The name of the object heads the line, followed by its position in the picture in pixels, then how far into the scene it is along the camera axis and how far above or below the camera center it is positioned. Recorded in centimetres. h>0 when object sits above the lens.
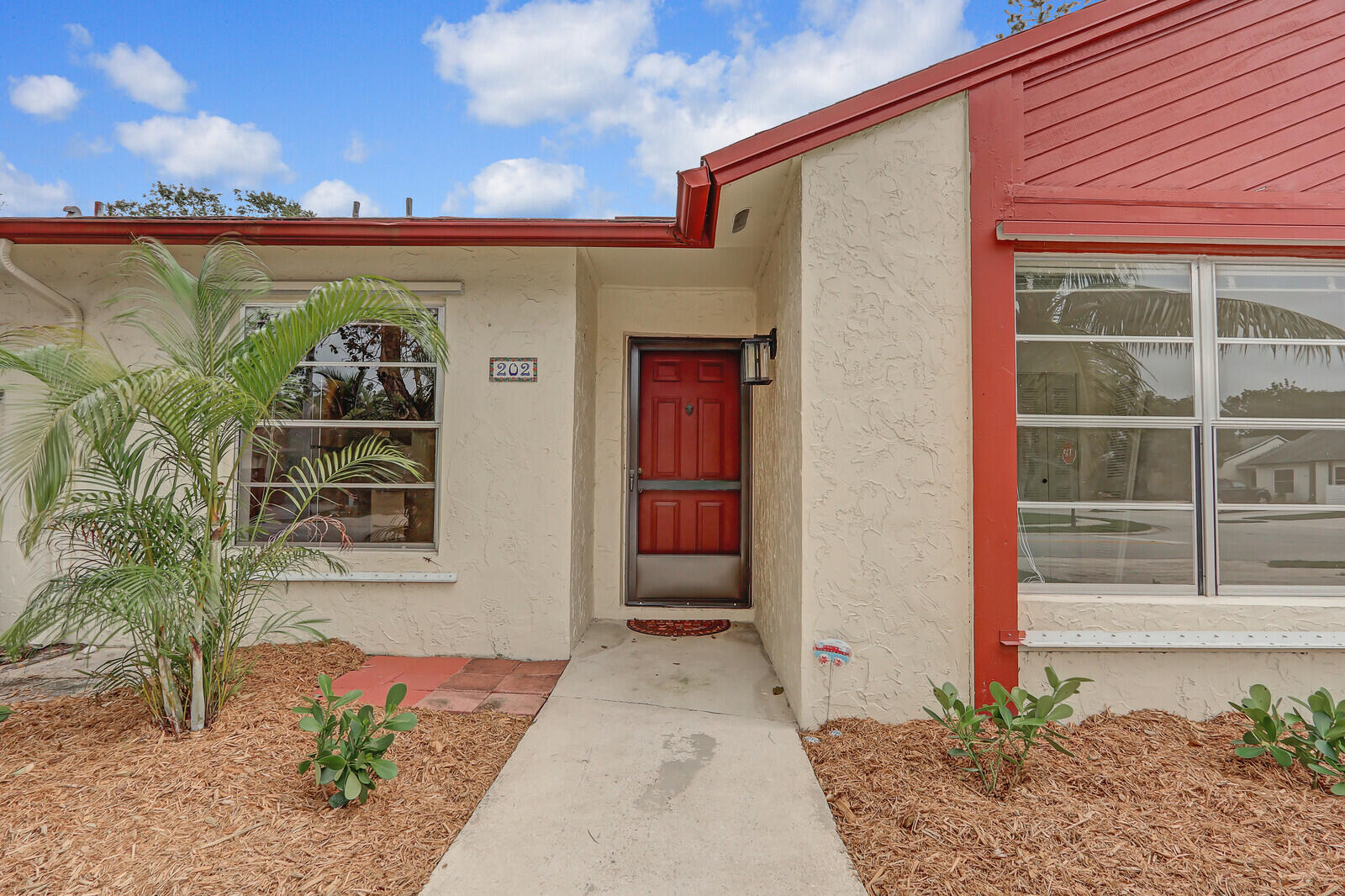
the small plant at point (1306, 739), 213 -103
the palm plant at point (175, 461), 203 -1
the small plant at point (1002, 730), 208 -98
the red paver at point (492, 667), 340 -121
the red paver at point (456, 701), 284 -118
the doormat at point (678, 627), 420 -122
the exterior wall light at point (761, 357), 364 +66
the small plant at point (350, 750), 193 -96
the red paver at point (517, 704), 283 -119
